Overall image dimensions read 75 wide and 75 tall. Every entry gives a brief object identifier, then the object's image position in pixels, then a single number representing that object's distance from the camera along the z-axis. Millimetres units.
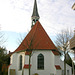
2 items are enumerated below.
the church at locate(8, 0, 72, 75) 14507
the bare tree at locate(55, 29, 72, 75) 14763
